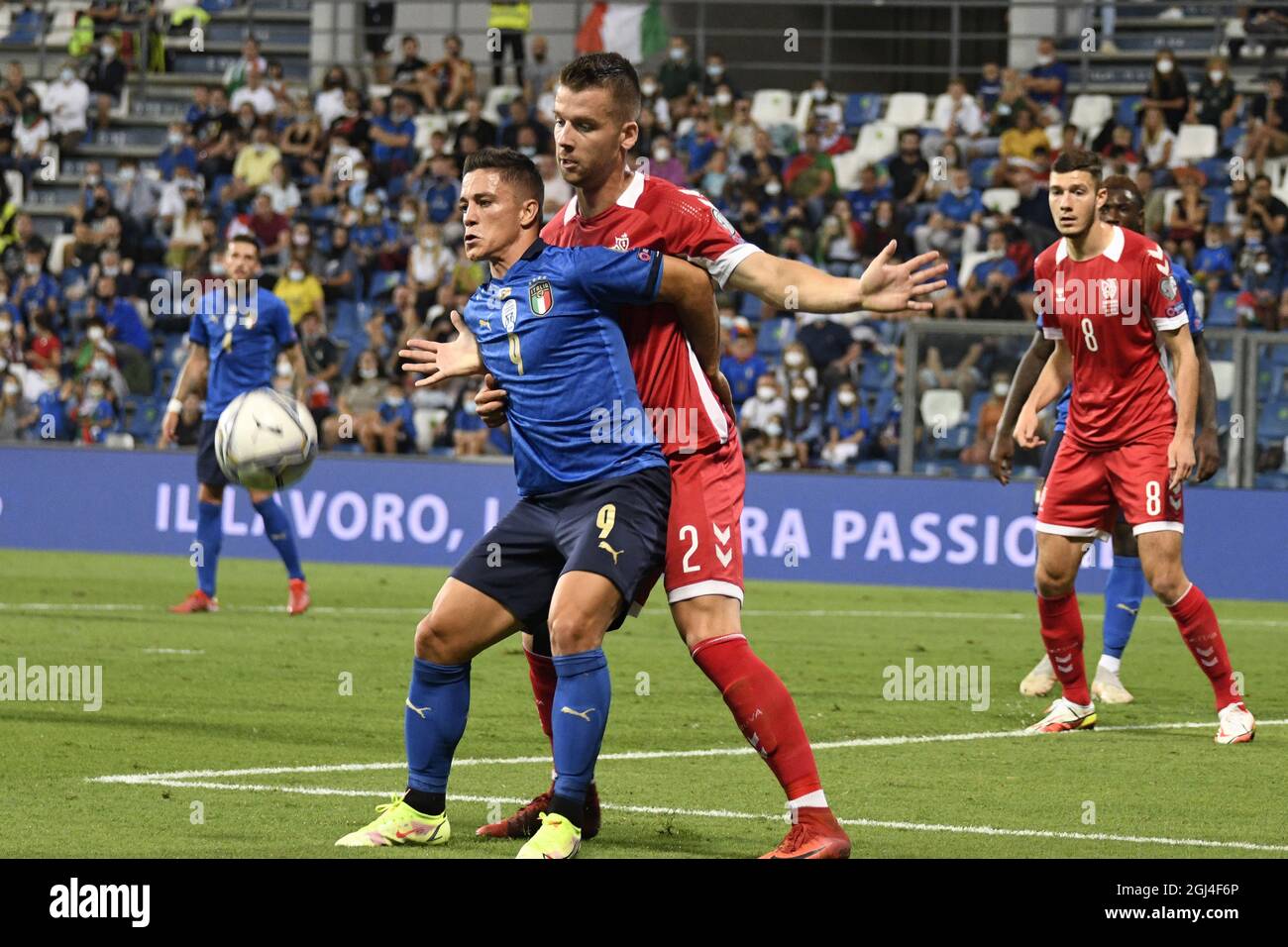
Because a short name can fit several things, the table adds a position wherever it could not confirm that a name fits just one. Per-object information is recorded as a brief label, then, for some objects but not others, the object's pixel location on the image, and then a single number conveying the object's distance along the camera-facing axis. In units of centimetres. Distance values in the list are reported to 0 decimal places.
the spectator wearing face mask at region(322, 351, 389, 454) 1970
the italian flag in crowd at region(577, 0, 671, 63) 2492
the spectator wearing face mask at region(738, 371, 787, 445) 1848
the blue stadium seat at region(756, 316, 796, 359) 1958
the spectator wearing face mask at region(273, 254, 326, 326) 2152
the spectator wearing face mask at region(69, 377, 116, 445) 2025
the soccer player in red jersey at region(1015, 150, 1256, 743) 873
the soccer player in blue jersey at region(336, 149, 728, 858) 567
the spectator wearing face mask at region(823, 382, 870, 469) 1816
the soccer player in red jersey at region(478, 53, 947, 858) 561
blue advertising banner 1694
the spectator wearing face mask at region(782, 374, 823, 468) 1839
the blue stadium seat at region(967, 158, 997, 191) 2169
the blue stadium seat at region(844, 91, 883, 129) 2359
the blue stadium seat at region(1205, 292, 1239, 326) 1930
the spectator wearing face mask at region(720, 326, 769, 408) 1889
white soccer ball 956
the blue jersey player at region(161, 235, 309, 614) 1387
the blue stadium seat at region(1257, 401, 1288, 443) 1658
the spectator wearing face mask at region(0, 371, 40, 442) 2056
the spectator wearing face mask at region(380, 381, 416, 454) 1959
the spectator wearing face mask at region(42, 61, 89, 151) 2602
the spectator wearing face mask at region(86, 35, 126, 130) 2641
